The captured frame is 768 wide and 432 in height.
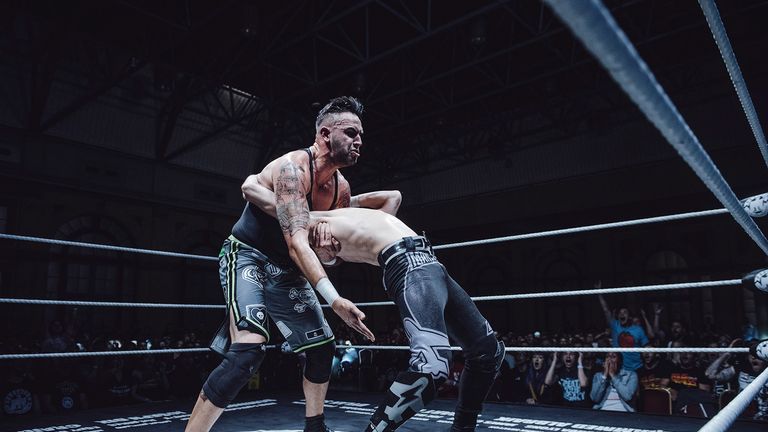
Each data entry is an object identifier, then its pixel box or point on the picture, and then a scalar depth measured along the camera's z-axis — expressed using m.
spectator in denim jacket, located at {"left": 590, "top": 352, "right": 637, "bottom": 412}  4.16
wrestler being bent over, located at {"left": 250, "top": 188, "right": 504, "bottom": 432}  1.48
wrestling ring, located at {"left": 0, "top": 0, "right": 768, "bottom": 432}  0.35
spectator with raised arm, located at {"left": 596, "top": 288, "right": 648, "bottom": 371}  5.39
